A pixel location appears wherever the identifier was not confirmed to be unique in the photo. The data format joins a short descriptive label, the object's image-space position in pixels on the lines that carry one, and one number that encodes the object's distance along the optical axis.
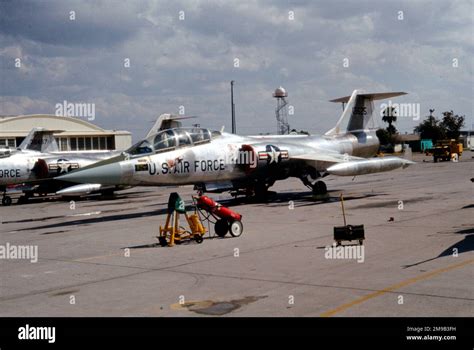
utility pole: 56.70
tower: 84.62
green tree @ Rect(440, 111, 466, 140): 131.38
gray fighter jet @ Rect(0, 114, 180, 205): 33.44
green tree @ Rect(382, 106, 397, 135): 107.66
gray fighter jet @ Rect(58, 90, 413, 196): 20.33
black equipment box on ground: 13.51
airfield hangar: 69.88
